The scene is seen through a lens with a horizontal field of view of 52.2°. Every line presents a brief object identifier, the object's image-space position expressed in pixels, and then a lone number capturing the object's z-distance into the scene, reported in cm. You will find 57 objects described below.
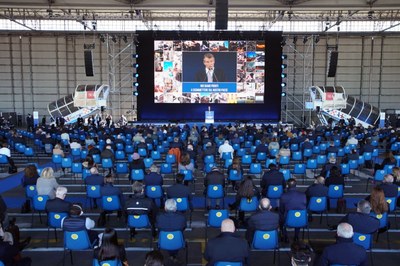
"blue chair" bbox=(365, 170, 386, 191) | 1146
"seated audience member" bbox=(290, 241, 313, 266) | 429
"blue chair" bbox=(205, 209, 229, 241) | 712
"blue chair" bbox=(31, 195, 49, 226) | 825
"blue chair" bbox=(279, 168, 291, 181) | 1127
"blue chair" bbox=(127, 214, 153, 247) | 725
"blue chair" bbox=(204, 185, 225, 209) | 945
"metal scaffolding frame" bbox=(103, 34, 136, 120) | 3622
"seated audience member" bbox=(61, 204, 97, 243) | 627
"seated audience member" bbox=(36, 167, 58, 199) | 852
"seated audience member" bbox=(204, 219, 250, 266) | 528
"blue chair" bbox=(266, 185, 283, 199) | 932
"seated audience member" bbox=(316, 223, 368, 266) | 502
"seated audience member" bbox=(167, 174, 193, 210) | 847
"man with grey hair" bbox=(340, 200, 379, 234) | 631
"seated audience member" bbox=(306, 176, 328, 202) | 834
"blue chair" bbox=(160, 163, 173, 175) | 1234
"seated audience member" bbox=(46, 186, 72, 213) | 718
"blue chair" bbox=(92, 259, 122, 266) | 512
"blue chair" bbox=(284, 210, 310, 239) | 727
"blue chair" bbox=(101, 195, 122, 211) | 823
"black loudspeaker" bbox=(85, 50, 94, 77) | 2623
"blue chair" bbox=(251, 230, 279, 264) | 634
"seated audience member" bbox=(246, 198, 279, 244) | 634
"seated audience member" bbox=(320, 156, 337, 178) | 1078
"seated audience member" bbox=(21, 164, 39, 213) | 951
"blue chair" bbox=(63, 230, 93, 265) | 634
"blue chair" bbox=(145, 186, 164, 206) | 926
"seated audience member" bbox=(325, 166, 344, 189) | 945
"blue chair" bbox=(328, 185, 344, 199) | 934
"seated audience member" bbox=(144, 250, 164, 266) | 443
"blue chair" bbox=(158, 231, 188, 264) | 624
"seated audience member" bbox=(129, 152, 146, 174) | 1135
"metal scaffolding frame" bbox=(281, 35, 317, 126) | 3600
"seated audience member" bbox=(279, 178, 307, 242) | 750
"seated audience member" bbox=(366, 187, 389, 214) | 724
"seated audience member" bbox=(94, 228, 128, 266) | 514
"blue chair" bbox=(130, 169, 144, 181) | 1131
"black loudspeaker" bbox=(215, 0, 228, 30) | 1662
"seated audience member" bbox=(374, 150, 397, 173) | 1224
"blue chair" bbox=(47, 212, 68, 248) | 726
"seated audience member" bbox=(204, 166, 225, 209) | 971
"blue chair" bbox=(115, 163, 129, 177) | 1254
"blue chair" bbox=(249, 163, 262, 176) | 1231
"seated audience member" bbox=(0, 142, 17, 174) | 1427
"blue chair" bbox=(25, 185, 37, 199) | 926
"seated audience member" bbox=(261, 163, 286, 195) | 961
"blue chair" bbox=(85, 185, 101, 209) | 938
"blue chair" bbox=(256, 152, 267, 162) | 1441
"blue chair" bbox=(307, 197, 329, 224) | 822
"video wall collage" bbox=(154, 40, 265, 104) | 2956
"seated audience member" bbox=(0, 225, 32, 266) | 526
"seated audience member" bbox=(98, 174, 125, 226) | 823
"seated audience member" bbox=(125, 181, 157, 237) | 721
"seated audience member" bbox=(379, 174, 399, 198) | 830
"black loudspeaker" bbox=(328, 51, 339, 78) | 2646
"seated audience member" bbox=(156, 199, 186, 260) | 629
